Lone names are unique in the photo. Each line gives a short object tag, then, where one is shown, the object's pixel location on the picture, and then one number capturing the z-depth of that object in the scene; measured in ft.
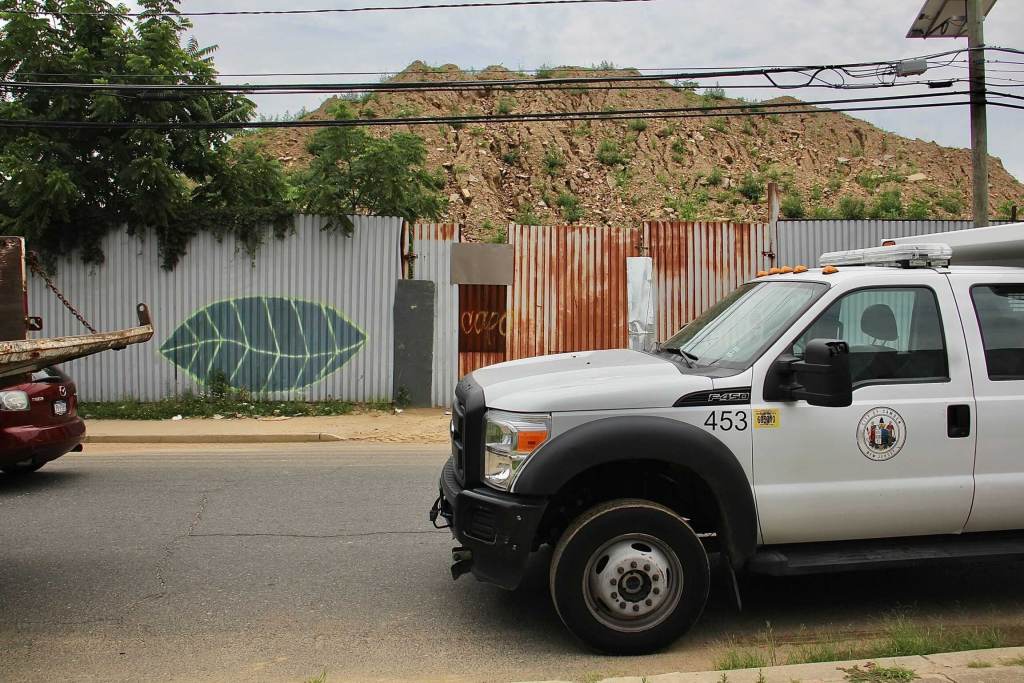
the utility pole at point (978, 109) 42.65
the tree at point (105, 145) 43.52
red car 26.18
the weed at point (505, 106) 131.13
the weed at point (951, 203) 108.83
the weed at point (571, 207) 106.52
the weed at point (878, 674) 11.70
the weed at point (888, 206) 99.30
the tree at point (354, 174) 46.62
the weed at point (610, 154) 123.34
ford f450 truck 13.80
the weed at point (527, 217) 99.19
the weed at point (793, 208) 101.14
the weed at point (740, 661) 13.16
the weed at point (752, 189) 113.39
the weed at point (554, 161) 119.00
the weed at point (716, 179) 117.19
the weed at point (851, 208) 101.65
